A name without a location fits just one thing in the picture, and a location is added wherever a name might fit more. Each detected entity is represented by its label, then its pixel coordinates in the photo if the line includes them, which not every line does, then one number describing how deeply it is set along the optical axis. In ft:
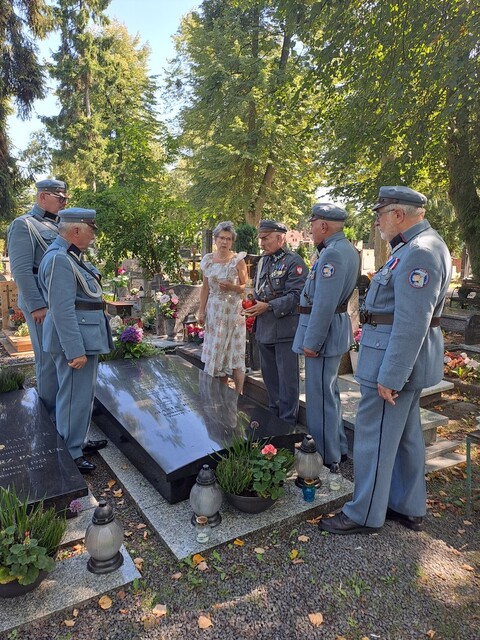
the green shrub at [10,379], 14.84
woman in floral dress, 15.17
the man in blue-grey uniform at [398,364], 7.84
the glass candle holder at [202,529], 8.66
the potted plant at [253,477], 9.34
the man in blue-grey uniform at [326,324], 10.57
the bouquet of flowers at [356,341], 17.67
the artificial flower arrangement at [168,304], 26.55
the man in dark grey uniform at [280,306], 13.14
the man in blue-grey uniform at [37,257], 12.69
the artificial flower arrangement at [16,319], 29.08
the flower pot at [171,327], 26.94
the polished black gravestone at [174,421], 10.06
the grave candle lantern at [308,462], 9.99
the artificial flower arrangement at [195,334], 22.42
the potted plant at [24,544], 6.91
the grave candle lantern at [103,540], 7.63
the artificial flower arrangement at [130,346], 17.85
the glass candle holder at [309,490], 9.88
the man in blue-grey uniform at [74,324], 10.46
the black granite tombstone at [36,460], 8.91
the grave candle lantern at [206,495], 8.91
